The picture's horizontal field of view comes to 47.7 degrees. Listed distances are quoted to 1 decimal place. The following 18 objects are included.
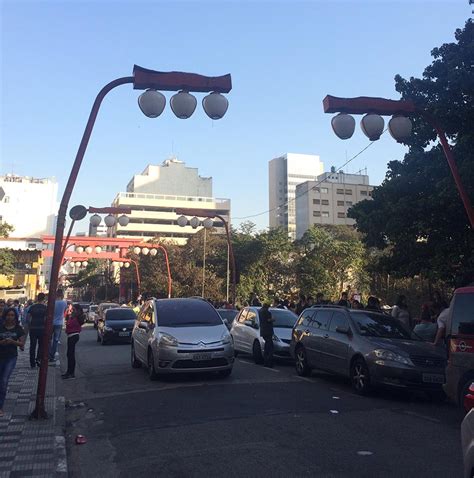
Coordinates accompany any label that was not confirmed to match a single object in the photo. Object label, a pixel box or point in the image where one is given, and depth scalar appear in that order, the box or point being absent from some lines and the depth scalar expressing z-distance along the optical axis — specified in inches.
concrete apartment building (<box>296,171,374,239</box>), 4136.3
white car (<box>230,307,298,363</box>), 571.2
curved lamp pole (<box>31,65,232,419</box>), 336.2
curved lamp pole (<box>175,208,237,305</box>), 901.6
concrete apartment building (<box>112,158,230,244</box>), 4505.4
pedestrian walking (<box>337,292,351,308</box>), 650.5
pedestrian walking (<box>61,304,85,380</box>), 485.1
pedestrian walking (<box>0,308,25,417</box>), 310.8
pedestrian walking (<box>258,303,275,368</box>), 532.7
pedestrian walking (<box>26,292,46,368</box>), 514.6
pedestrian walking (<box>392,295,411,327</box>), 552.4
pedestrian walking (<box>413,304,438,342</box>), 495.2
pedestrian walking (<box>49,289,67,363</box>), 561.3
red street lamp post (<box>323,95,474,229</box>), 392.2
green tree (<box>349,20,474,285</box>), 559.5
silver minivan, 424.8
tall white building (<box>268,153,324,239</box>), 5689.0
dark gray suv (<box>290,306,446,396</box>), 367.6
